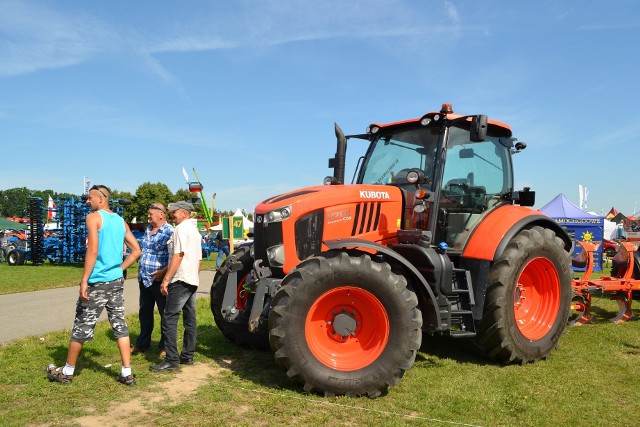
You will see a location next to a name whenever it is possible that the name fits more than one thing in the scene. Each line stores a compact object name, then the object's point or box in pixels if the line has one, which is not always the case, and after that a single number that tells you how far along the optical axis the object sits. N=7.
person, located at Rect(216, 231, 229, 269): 14.25
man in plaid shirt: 5.62
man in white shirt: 5.04
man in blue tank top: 4.54
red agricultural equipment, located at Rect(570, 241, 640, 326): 7.29
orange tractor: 4.34
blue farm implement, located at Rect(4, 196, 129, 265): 19.81
